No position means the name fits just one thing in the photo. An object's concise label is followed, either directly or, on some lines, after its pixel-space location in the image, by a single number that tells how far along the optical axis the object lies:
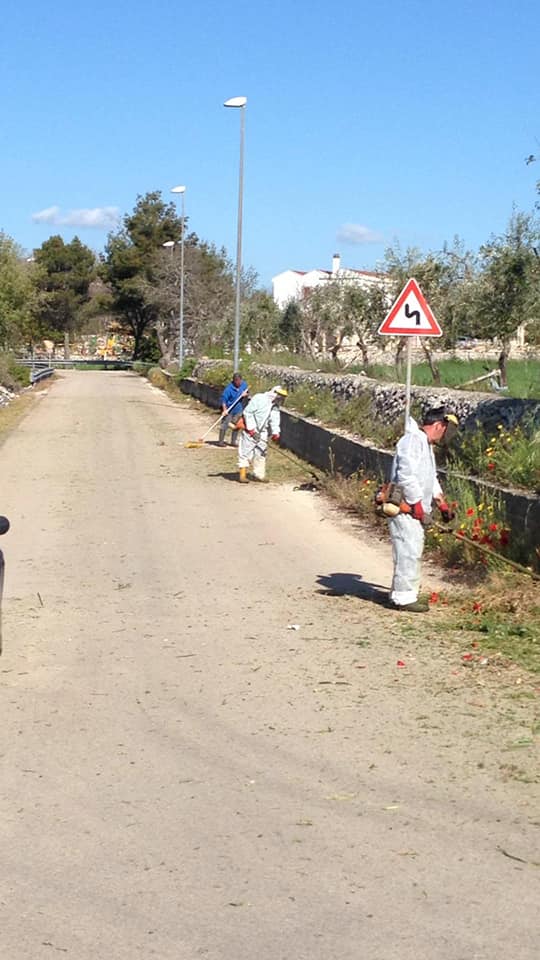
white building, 109.66
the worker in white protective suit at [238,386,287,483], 18.55
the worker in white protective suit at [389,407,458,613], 9.41
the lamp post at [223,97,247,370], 33.22
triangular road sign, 12.63
